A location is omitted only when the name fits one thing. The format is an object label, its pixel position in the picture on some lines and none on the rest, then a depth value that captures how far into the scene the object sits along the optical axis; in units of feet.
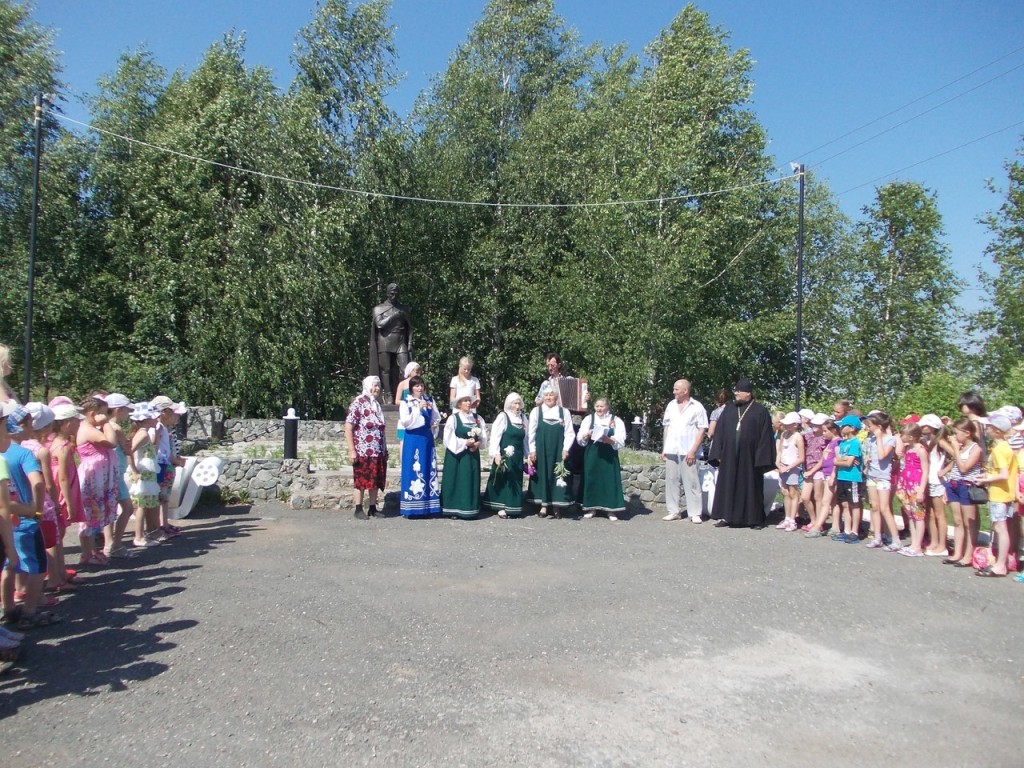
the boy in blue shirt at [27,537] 16.37
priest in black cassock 32.30
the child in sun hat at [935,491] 26.55
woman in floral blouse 31.30
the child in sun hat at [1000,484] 23.52
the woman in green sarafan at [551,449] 33.09
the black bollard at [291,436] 39.73
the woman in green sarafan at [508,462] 32.68
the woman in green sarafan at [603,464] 33.19
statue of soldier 52.08
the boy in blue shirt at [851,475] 29.50
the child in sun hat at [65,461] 20.29
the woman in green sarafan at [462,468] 32.04
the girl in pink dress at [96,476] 22.66
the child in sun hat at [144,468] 25.72
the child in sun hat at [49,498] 18.57
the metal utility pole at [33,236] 50.83
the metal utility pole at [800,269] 57.52
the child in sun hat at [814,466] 30.71
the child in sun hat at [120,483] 23.93
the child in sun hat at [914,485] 26.89
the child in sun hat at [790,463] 31.45
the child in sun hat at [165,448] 26.84
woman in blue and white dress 31.91
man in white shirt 33.73
